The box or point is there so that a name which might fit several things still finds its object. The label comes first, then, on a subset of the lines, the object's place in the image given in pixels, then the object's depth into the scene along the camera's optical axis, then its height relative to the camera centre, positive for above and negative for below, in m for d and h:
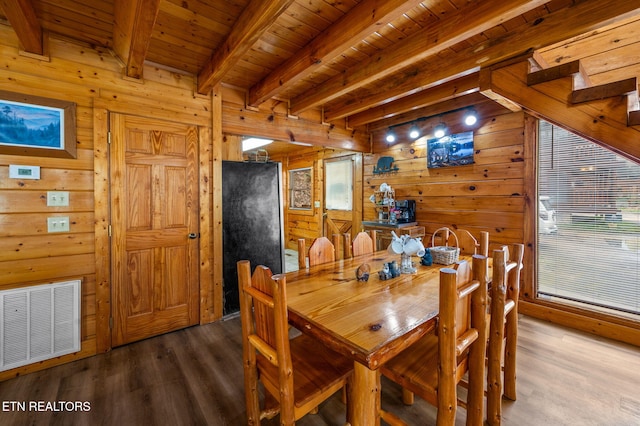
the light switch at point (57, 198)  2.22 +0.11
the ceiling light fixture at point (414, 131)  3.99 +1.14
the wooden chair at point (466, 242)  2.59 -0.33
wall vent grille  2.03 -0.87
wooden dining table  1.09 -0.50
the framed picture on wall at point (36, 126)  2.05 +0.67
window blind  2.56 -0.16
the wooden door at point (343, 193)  4.99 +0.30
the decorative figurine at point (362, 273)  1.79 -0.42
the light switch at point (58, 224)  2.23 -0.10
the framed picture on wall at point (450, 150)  3.53 +0.79
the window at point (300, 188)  6.42 +0.53
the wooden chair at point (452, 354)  1.17 -0.75
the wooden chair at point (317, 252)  2.20 -0.35
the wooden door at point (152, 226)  2.51 -0.15
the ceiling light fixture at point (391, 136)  4.36 +1.17
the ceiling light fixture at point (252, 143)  5.33 +1.37
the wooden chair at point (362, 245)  2.59 -0.34
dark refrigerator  3.16 -0.11
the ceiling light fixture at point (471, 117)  3.38 +1.14
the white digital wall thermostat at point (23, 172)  2.08 +0.31
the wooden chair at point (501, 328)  1.55 -0.74
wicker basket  2.18 -0.37
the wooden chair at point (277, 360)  1.19 -0.81
